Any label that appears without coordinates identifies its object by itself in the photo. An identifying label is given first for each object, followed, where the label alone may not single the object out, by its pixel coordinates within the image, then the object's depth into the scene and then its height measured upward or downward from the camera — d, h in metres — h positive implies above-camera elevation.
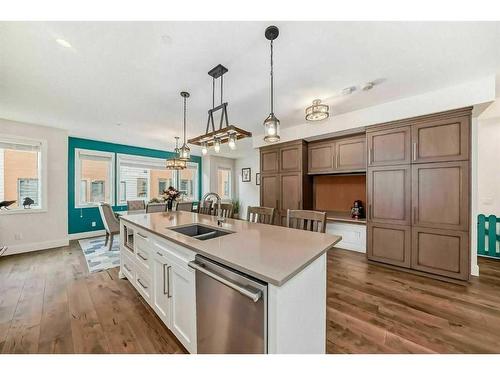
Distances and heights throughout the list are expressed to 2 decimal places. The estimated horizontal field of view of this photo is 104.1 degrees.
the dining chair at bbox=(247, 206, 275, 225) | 2.39 -0.35
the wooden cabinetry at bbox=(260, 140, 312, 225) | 4.06 +0.19
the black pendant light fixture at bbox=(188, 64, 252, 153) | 1.99 +0.55
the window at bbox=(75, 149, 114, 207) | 4.76 +0.22
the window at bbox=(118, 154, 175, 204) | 5.46 +0.26
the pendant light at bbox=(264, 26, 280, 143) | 1.58 +0.60
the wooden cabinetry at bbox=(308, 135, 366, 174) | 3.56 +0.62
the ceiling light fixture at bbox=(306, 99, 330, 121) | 2.29 +0.89
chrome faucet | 2.11 -0.37
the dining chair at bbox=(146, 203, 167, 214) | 3.82 -0.43
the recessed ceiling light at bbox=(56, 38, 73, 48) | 1.72 +1.28
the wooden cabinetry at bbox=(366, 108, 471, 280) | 2.52 -0.09
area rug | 3.12 -1.27
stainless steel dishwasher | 0.94 -0.67
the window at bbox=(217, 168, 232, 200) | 7.55 +0.13
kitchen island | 0.94 -0.59
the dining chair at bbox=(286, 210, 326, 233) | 1.90 -0.34
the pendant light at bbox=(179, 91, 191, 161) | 2.92 +0.51
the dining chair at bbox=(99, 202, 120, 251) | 3.73 -0.66
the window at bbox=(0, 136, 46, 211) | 3.62 +0.26
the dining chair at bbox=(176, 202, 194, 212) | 4.18 -0.44
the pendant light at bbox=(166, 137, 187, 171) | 3.63 +0.42
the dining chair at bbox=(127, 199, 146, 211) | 4.44 -0.45
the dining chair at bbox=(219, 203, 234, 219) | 2.81 -0.34
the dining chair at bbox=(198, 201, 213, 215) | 3.20 -0.37
